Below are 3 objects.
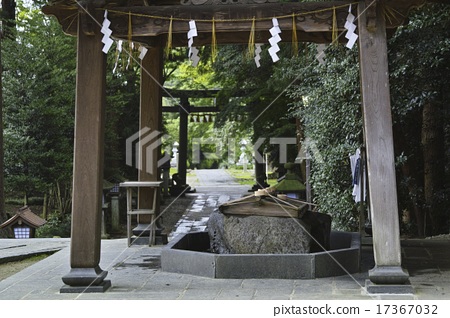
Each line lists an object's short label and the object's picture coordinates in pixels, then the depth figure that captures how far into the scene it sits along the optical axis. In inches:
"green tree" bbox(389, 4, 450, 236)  408.8
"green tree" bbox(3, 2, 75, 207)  671.8
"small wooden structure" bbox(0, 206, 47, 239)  500.4
